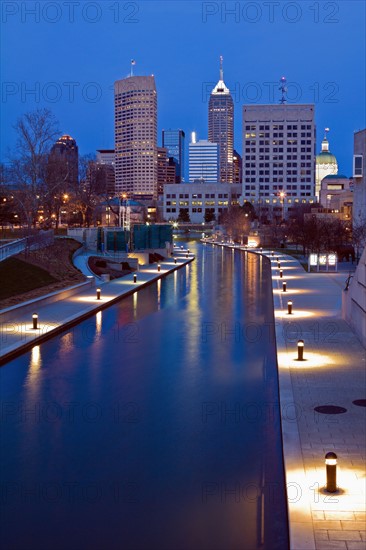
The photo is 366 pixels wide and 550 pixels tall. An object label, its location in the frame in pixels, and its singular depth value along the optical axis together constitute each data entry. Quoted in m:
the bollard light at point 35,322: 21.62
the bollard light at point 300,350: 16.73
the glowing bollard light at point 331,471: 8.55
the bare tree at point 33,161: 54.91
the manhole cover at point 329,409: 12.23
